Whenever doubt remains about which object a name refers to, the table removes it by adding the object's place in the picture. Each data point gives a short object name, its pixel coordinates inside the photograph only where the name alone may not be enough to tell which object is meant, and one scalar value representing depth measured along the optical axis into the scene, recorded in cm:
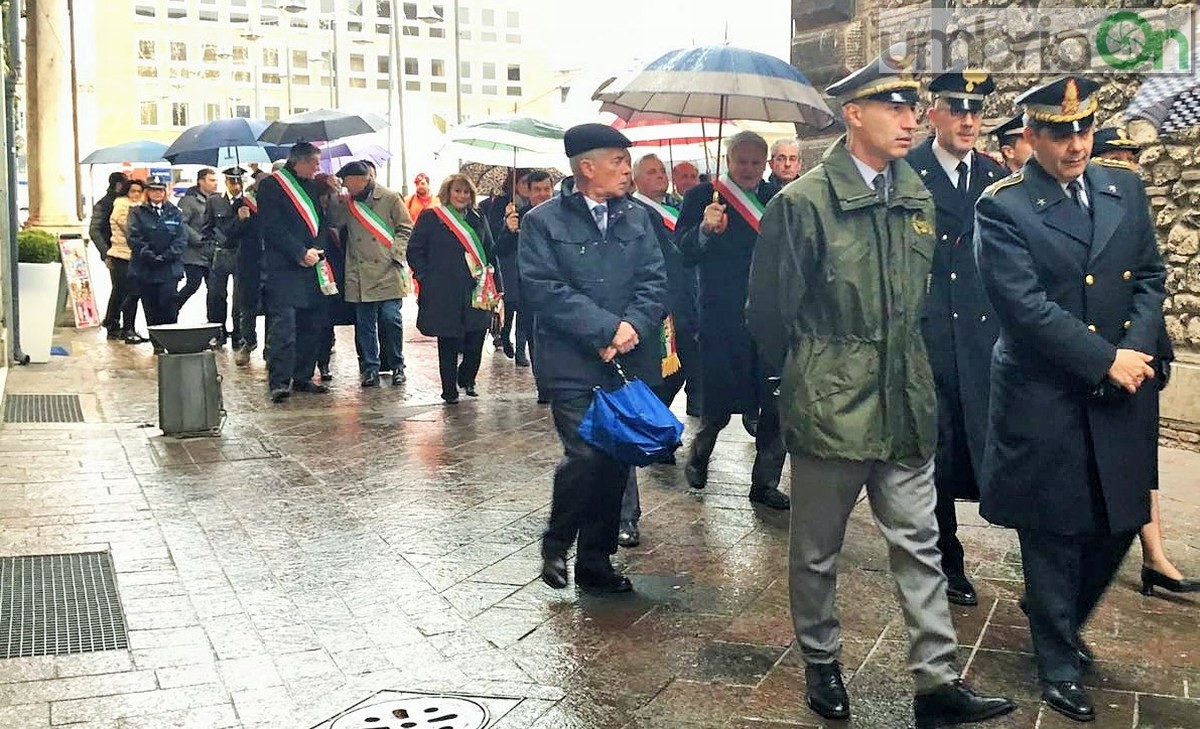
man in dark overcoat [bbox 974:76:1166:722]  420
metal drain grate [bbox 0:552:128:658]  488
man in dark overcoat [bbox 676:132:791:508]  698
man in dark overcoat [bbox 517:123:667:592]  539
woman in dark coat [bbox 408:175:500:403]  1077
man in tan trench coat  1172
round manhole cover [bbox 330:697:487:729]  412
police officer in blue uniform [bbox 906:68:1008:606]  515
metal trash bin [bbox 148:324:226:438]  903
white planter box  1283
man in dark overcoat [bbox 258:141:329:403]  1089
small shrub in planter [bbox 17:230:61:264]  1363
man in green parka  403
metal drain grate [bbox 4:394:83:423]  977
